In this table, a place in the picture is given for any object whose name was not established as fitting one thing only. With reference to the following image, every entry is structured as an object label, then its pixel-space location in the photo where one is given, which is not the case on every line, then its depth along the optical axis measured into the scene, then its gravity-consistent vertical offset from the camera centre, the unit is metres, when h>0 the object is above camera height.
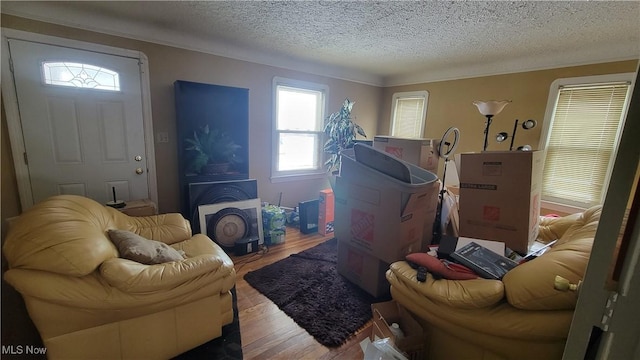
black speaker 3.61 -1.10
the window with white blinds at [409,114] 4.39 +0.55
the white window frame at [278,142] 3.71 -0.05
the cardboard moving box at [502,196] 1.78 -0.34
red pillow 1.39 -0.69
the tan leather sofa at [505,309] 1.09 -0.75
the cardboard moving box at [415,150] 2.39 -0.05
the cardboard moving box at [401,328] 1.40 -1.08
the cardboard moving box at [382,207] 1.94 -0.52
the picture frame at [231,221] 2.85 -0.99
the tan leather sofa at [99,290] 1.16 -0.81
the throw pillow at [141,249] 1.48 -0.71
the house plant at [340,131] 3.91 +0.14
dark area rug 1.86 -1.33
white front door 2.25 +0.05
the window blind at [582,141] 2.78 +0.15
